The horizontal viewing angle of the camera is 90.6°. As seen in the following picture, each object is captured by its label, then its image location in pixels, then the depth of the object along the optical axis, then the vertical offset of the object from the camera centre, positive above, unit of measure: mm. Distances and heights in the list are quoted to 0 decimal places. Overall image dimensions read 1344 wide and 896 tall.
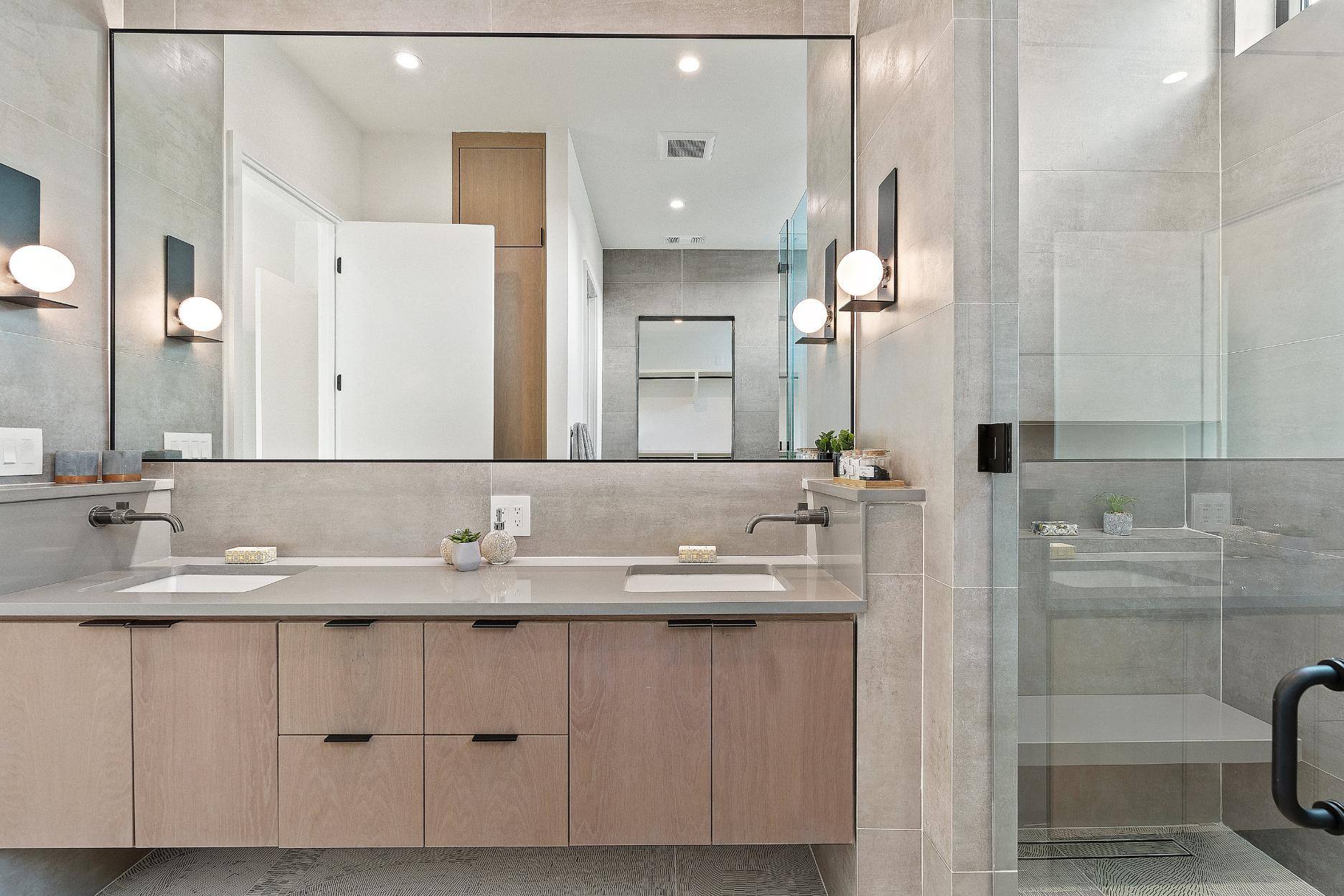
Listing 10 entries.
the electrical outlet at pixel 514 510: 2051 -200
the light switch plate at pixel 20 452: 1663 -17
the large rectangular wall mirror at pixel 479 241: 2043 +636
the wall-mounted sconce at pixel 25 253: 1694 +498
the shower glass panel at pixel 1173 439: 740 +9
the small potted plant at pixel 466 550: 1888 -299
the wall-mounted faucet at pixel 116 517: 1845 -199
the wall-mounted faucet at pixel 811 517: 1868 -202
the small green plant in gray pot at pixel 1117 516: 1039 -111
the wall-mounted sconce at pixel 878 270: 1721 +461
